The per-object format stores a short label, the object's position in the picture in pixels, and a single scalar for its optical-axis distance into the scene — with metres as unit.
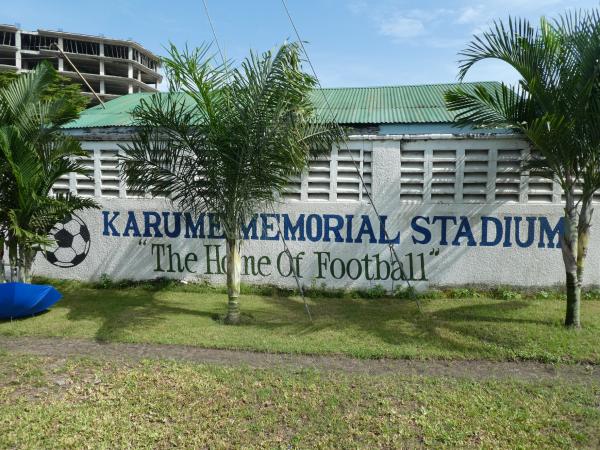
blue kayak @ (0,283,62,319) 6.44
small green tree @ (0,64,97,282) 6.54
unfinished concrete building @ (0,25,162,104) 59.66
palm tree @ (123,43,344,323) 5.82
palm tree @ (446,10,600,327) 5.21
